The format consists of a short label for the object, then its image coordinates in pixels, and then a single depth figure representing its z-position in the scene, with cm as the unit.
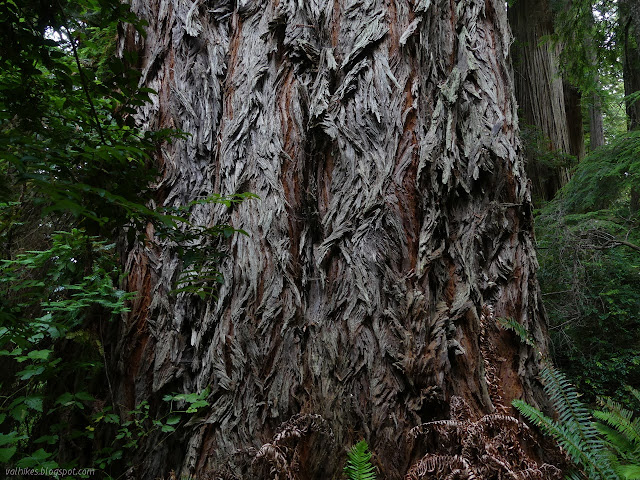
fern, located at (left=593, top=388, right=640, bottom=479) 208
